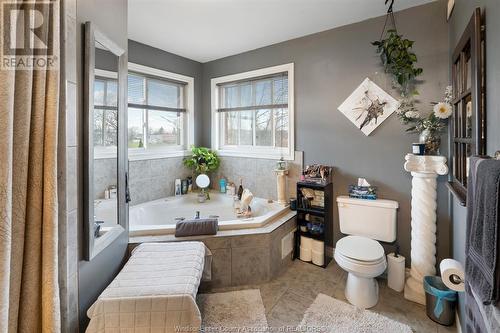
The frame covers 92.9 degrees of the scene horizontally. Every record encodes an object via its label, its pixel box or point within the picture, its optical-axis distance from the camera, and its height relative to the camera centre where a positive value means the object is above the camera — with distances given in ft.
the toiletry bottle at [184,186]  11.59 -1.10
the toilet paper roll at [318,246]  8.50 -2.98
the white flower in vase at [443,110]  6.47 +1.45
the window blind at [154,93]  10.00 +3.20
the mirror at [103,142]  4.35 +0.46
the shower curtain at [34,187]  2.59 -0.27
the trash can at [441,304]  5.78 -3.49
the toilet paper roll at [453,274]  4.91 -2.33
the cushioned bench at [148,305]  3.95 -2.39
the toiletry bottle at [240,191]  10.72 -1.26
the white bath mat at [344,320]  5.72 -3.95
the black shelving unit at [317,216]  8.52 -1.97
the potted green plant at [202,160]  11.64 +0.18
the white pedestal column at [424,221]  6.66 -1.63
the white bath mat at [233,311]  5.82 -3.92
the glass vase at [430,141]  6.86 +0.65
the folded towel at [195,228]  7.07 -1.93
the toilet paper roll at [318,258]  8.48 -3.39
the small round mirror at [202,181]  11.44 -0.84
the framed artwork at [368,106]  7.85 +1.95
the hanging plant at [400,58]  7.04 +3.15
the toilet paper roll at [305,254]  8.78 -3.35
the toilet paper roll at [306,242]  8.77 -2.92
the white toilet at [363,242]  6.29 -2.36
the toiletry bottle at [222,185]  11.78 -1.09
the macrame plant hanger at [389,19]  7.62 +4.64
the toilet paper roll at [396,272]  7.17 -3.31
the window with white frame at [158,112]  10.02 +2.40
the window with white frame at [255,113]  10.18 +2.39
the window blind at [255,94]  10.33 +3.28
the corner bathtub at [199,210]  7.97 -1.94
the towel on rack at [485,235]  2.29 -0.76
